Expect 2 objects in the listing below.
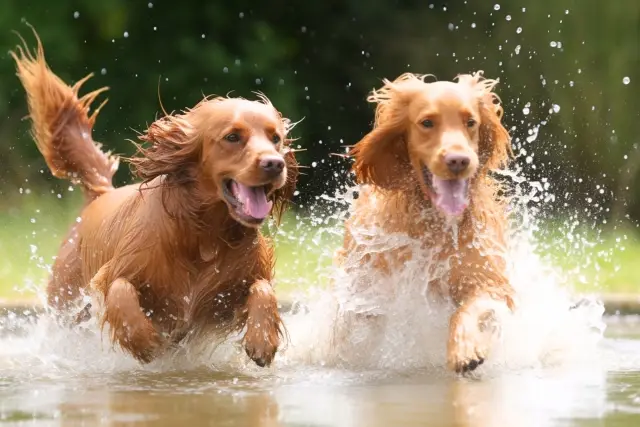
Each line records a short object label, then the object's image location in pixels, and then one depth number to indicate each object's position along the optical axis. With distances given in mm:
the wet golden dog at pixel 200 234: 11070
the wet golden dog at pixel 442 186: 11578
